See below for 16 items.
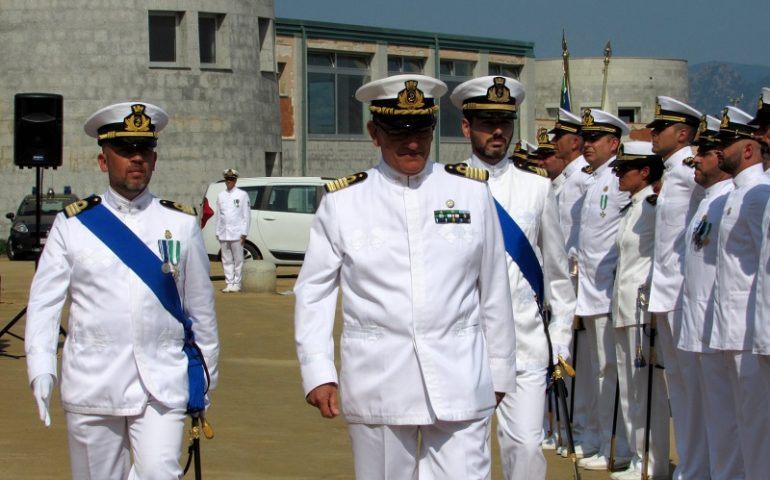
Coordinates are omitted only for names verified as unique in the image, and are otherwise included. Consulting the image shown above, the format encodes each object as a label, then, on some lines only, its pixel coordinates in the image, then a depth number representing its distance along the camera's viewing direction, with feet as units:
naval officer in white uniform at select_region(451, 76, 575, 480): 23.27
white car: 90.63
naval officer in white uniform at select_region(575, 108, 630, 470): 32.50
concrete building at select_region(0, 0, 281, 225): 126.93
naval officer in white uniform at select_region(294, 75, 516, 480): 18.11
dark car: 110.42
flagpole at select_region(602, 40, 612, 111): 45.73
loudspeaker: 61.36
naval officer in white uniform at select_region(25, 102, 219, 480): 20.47
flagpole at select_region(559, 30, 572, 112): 46.19
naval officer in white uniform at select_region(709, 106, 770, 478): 24.44
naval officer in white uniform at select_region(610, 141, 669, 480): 30.40
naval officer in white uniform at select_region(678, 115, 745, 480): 26.25
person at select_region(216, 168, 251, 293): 82.74
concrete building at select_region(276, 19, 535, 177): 156.56
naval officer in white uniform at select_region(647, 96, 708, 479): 28.50
